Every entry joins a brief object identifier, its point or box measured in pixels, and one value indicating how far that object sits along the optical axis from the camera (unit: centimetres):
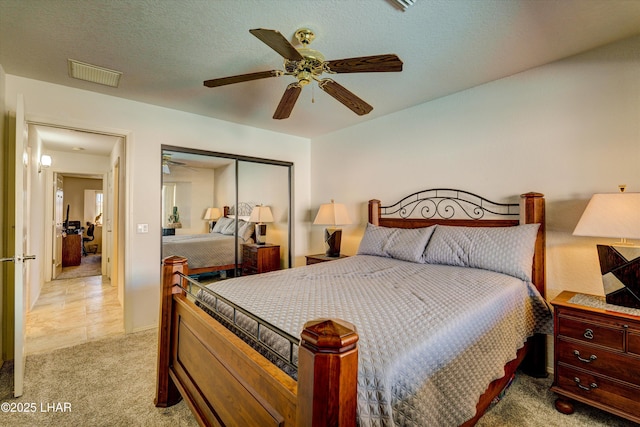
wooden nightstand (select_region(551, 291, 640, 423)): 169
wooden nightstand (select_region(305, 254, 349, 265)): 374
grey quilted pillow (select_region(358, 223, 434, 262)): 280
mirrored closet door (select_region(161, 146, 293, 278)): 358
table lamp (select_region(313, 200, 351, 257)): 384
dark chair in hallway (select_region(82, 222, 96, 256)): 845
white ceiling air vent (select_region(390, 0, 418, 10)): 172
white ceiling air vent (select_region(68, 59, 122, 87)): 244
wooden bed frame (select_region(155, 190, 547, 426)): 76
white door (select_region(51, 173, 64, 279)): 557
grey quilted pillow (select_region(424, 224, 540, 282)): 223
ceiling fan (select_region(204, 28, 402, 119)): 170
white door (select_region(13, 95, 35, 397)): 200
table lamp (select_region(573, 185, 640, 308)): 177
